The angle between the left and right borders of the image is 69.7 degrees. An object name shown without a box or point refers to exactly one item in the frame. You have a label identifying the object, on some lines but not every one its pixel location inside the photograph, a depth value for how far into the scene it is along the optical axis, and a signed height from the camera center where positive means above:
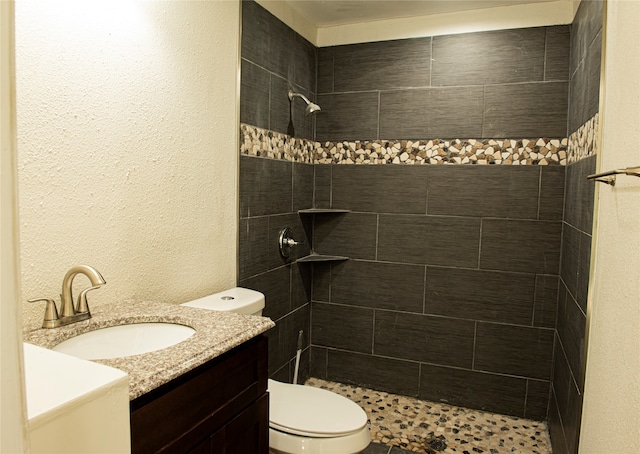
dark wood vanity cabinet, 0.99 -0.54
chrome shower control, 2.58 -0.27
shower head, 2.56 +0.51
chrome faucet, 1.24 -0.31
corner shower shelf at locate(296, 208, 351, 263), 2.83 -0.39
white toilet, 1.68 -0.85
